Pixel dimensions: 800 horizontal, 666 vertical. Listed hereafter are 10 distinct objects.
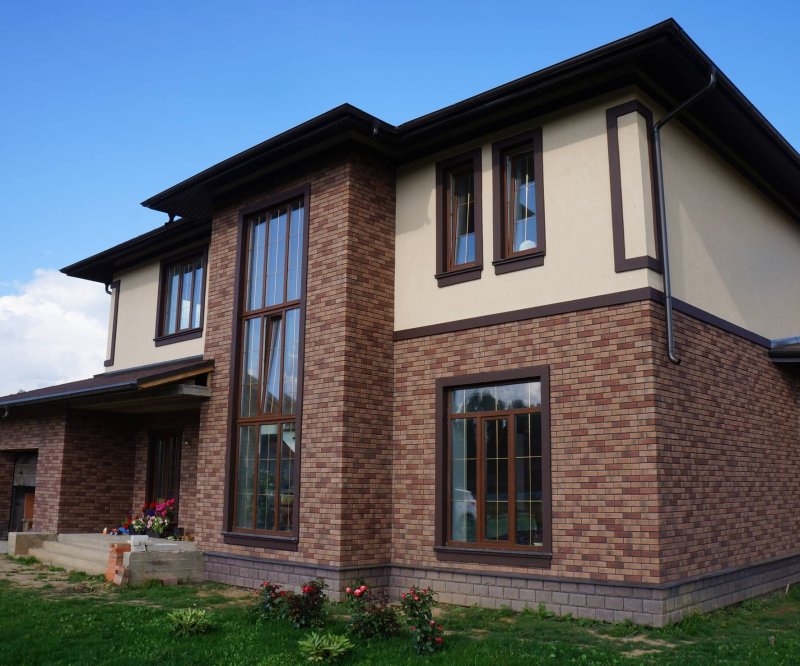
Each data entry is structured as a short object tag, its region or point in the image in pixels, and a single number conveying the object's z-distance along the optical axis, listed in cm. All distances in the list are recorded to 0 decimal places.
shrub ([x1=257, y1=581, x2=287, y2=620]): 793
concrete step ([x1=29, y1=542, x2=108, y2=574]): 1215
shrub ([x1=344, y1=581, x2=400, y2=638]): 725
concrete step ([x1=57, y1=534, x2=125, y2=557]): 1273
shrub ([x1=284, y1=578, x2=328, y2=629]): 764
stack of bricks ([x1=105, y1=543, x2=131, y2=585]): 1065
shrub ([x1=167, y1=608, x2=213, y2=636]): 749
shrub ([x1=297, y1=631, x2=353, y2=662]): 653
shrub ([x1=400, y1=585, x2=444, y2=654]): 683
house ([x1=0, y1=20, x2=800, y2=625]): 860
